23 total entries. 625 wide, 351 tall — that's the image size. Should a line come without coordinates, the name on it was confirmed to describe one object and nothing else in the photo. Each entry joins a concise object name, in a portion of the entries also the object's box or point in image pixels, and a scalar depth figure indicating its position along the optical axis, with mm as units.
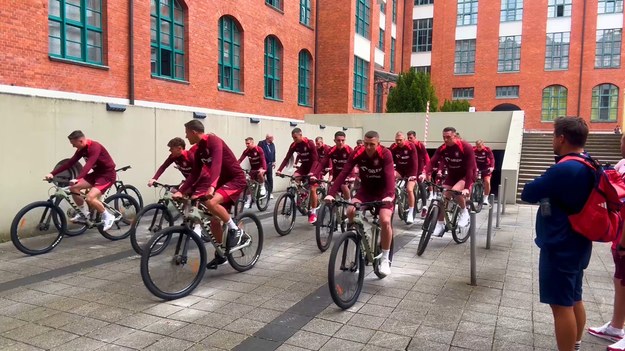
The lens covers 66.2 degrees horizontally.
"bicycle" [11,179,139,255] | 6660
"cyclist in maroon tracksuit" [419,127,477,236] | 7738
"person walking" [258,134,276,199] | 14142
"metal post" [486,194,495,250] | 7471
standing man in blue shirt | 3010
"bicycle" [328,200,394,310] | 4645
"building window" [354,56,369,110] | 29411
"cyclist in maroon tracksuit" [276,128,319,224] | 9648
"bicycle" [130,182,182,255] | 6547
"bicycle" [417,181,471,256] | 7117
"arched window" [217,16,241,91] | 19578
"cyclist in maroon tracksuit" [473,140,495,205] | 12891
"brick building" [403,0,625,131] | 37969
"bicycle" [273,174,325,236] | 8570
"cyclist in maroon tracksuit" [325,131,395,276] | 5511
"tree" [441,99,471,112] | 33719
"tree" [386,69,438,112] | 29688
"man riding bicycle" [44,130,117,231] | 7203
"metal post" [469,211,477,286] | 5664
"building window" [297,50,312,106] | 26438
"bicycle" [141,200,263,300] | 4734
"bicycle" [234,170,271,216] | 11117
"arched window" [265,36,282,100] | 22969
